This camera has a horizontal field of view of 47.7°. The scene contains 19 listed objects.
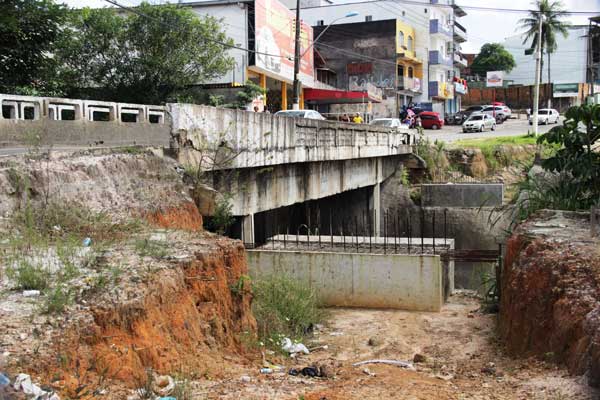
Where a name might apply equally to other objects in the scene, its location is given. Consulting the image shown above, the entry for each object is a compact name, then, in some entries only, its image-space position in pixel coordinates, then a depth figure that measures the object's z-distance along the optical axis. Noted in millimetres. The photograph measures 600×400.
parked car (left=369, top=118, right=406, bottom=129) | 33750
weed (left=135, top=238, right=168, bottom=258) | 8297
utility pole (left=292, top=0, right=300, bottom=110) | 29875
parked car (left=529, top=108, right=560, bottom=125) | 51562
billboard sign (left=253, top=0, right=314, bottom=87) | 37344
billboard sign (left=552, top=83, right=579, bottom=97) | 71250
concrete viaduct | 11609
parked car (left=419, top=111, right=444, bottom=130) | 51166
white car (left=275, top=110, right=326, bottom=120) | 27728
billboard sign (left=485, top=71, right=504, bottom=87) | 79938
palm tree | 58281
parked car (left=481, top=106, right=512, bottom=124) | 57312
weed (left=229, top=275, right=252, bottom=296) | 9109
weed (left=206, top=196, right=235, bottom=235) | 13327
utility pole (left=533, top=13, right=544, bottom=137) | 36594
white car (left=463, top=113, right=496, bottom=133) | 46375
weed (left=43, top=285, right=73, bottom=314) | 6074
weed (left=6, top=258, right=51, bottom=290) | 6657
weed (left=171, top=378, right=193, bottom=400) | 5508
